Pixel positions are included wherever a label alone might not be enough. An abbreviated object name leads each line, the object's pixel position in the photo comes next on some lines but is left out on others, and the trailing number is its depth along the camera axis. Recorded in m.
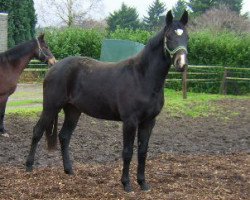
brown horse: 7.53
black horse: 4.64
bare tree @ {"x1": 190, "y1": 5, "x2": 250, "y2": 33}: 42.72
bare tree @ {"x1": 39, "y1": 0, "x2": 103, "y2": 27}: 37.20
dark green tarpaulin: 15.51
